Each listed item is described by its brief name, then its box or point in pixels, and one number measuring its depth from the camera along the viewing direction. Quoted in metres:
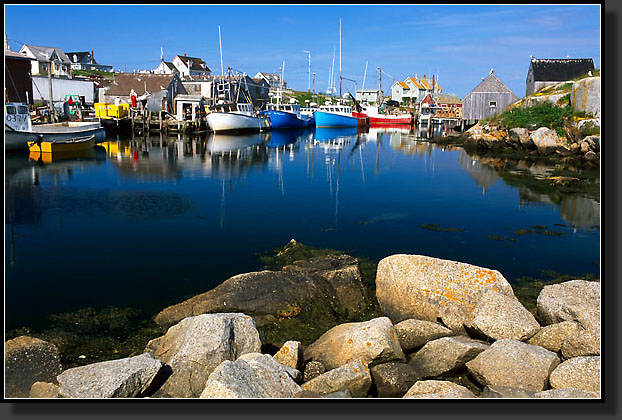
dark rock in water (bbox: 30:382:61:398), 5.44
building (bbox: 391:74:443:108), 107.69
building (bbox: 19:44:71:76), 74.75
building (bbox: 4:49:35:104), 42.47
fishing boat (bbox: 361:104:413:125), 78.50
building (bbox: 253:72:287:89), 108.04
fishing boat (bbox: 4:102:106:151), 29.05
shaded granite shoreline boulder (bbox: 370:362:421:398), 5.97
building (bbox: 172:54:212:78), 92.19
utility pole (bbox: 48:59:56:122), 38.16
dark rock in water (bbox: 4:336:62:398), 6.00
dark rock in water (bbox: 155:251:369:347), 7.99
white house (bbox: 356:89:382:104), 113.36
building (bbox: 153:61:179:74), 88.08
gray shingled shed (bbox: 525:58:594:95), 47.28
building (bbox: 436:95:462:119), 86.94
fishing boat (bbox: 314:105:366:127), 68.62
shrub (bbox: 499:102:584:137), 34.19
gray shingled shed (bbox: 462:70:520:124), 51.66
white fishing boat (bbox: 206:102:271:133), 49.50
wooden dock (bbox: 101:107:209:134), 46.66
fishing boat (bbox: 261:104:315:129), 60.59
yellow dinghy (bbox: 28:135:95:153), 30.06
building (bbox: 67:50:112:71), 91.94
